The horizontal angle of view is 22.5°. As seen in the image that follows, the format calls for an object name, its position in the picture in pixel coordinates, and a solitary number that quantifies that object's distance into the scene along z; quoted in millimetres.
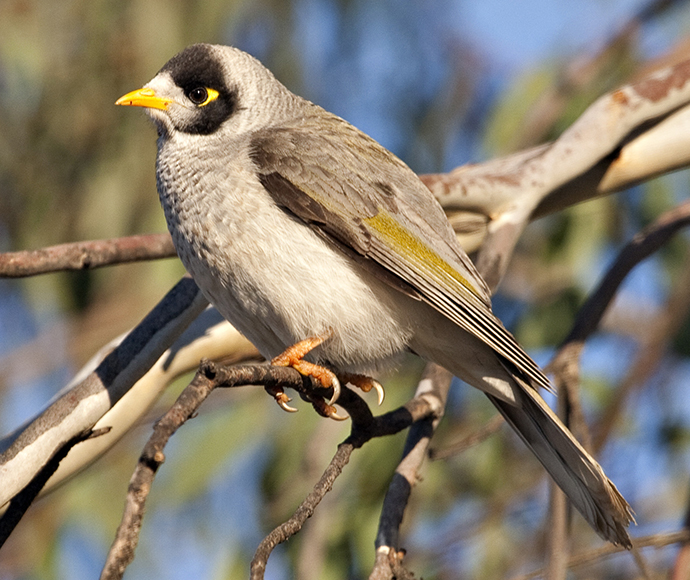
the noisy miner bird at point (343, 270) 4691
